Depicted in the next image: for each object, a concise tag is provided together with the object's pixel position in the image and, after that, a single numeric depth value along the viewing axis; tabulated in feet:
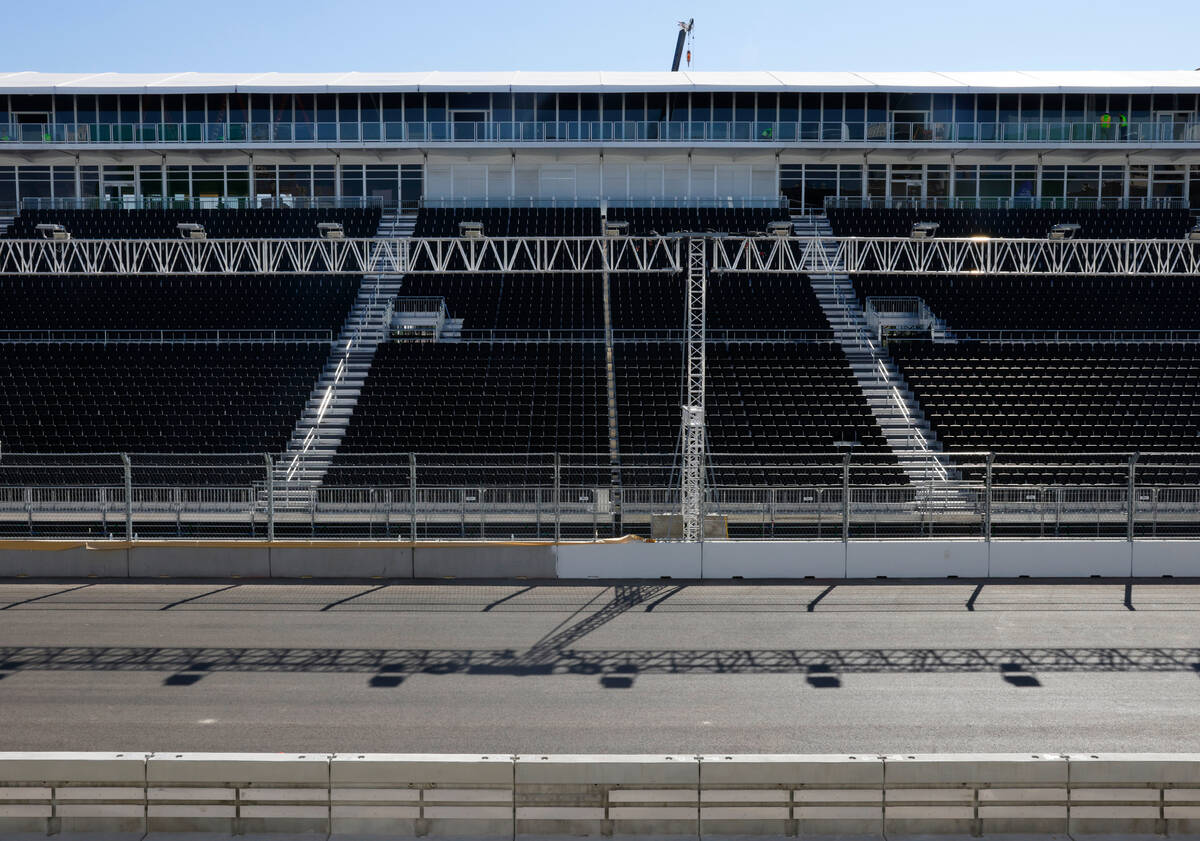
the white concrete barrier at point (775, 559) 63.36
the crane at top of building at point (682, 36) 239.62
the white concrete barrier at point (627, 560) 63.57
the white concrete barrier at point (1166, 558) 63.41
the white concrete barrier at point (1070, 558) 63.36
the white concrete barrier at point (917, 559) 63.41
